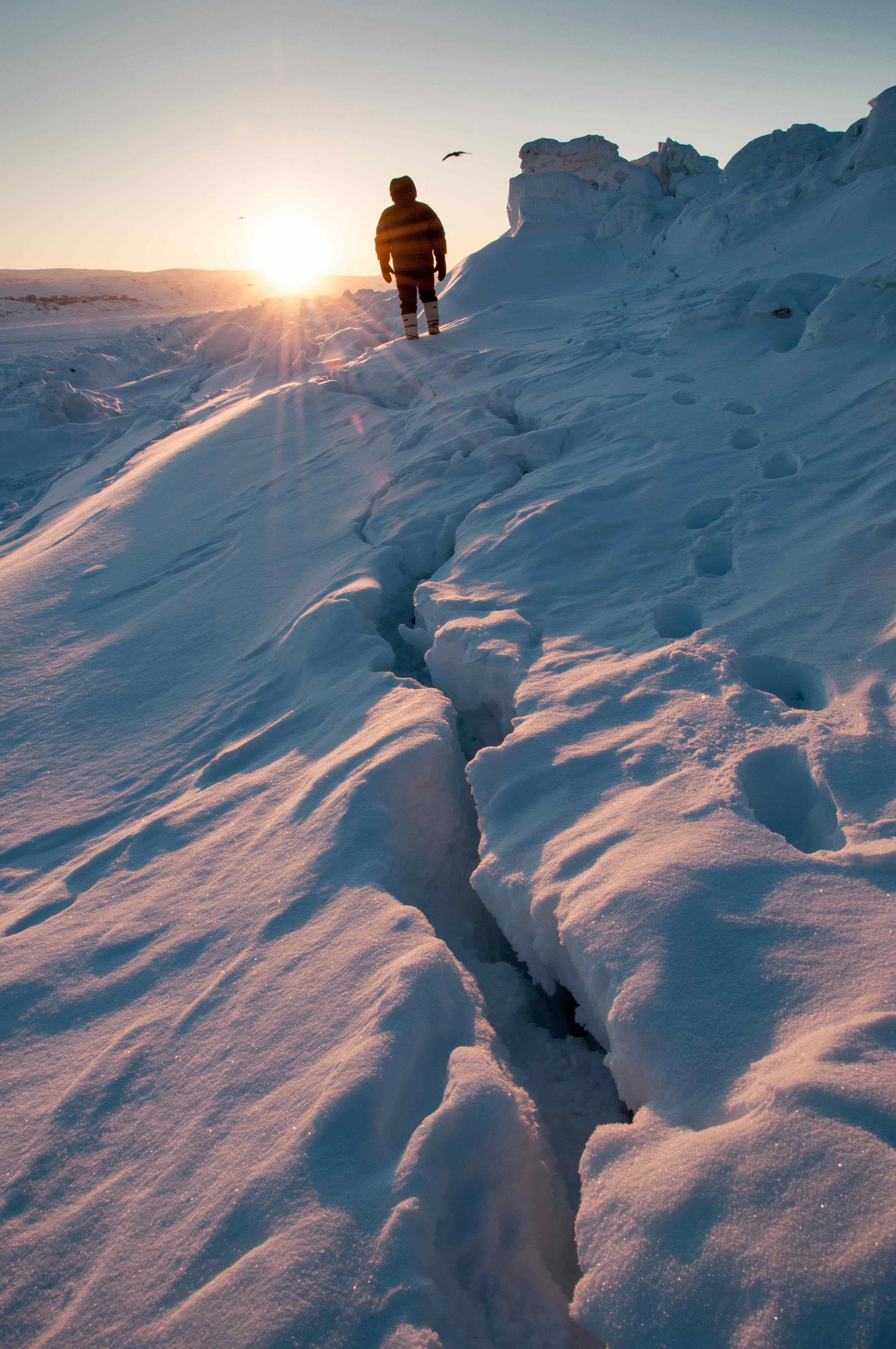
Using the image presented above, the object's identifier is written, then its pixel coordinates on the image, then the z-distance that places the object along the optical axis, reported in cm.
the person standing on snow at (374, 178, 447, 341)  641
